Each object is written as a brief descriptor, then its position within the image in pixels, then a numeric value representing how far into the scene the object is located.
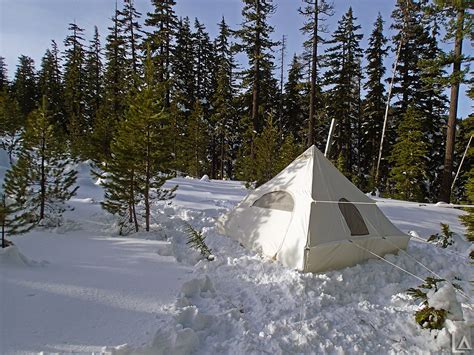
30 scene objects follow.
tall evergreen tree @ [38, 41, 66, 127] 33.75
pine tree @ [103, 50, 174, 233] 7.55
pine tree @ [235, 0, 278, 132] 18.47
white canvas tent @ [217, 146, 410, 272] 5.87
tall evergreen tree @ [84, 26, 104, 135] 32.06
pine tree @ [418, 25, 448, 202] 21.72
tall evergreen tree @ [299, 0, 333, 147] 16.19
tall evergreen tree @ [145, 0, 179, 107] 20.62
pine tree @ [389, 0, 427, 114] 19.42
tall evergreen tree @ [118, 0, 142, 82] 21.48
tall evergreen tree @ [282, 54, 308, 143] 30.89
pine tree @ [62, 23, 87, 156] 31.22
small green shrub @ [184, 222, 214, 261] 6.25
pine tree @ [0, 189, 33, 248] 4.79
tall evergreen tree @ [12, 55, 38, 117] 36.03
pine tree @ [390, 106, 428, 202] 18.23
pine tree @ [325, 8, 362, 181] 24.80
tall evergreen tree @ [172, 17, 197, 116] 28.05
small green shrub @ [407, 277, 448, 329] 4.05
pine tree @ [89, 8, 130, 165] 16.69
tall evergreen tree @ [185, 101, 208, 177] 23.61
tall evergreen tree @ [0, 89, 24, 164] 18.72
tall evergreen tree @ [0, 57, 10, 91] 43.16
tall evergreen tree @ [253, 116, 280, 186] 14.74
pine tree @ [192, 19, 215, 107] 32.62
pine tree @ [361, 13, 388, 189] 24.58
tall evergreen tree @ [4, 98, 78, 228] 7.83
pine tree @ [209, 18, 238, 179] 27.03
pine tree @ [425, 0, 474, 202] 12.17
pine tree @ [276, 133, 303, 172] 15.08
